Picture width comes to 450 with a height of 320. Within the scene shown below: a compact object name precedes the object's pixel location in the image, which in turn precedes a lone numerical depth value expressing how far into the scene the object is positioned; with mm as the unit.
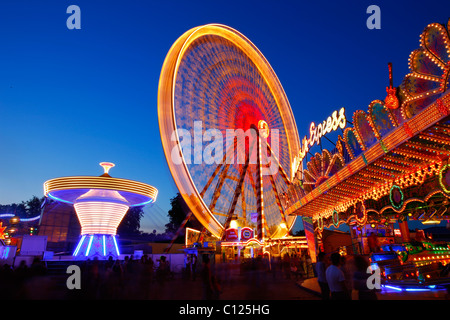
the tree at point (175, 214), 56406
